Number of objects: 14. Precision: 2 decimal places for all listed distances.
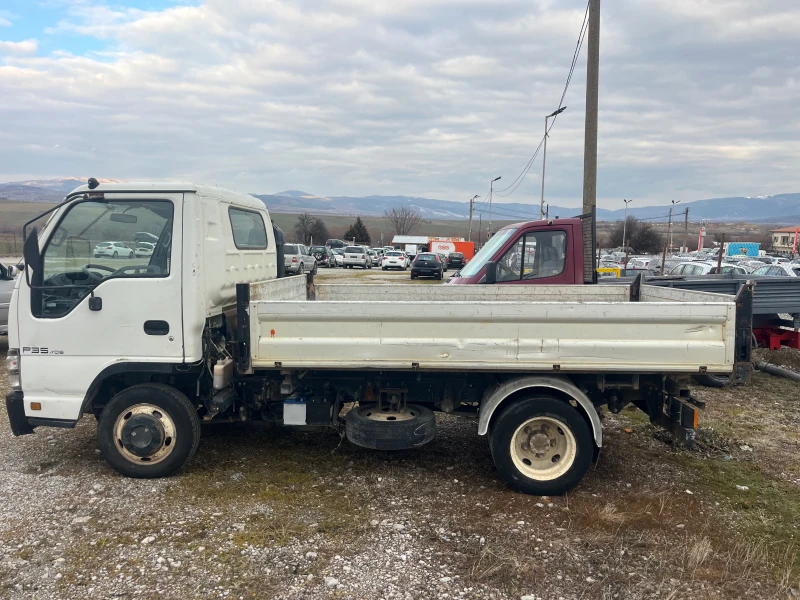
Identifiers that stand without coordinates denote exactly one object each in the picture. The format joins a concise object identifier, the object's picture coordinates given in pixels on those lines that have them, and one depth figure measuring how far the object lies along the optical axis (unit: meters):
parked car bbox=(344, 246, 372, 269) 43.03
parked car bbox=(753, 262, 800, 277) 18.97
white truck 4.39
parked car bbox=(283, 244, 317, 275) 28.88
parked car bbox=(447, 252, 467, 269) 46.59
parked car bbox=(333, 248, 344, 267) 43.56
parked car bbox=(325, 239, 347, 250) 60.53
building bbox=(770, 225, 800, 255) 111.48
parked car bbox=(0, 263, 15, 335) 9.69
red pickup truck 7.51
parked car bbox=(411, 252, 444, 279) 33.56
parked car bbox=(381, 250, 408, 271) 43.09
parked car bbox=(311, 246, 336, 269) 42.76
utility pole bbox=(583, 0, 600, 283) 11.07
